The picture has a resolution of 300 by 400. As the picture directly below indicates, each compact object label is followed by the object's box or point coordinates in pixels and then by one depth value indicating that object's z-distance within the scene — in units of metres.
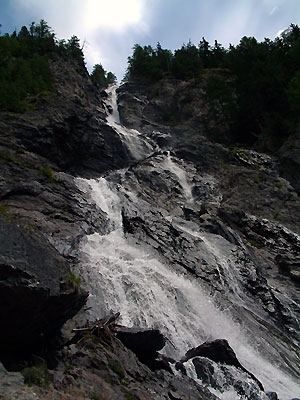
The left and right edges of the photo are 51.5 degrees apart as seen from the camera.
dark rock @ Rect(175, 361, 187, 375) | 10.35
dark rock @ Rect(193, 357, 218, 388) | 10.47
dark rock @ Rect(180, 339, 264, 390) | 11.51
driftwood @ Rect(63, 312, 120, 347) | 8.52
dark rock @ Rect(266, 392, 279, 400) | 10.25
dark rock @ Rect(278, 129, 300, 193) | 33.16
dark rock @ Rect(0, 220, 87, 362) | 6.20
